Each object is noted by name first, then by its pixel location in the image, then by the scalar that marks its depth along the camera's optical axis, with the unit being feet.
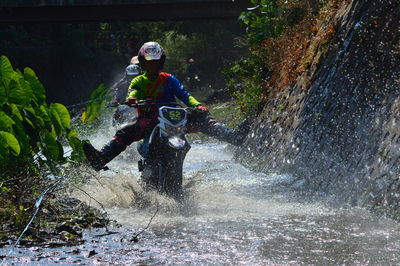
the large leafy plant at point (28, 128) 52.36
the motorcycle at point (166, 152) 55.57
